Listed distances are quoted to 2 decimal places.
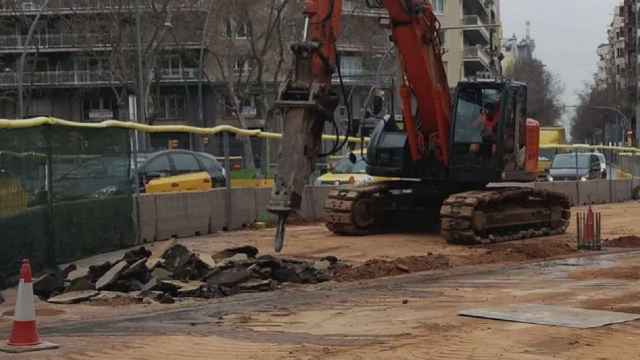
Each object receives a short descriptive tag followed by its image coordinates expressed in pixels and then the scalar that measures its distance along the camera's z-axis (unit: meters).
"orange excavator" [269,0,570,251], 17.36
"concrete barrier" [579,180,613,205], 31.59
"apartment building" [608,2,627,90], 131.38
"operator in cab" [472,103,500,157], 18.03
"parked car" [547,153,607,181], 33.26
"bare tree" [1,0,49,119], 43.67
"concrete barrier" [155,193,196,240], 18.56
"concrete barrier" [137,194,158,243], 17.89
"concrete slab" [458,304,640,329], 9.38
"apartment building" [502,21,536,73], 161.35
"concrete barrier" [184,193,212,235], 19.70
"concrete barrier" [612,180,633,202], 33.72
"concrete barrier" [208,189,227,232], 20.55
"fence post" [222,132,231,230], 21.16
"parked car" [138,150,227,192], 20.12
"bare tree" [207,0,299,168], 53.31
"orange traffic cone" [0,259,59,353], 8.54
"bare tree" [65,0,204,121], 51.03
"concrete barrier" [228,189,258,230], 21.38
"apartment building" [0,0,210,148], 51.53
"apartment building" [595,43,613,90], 127.62
